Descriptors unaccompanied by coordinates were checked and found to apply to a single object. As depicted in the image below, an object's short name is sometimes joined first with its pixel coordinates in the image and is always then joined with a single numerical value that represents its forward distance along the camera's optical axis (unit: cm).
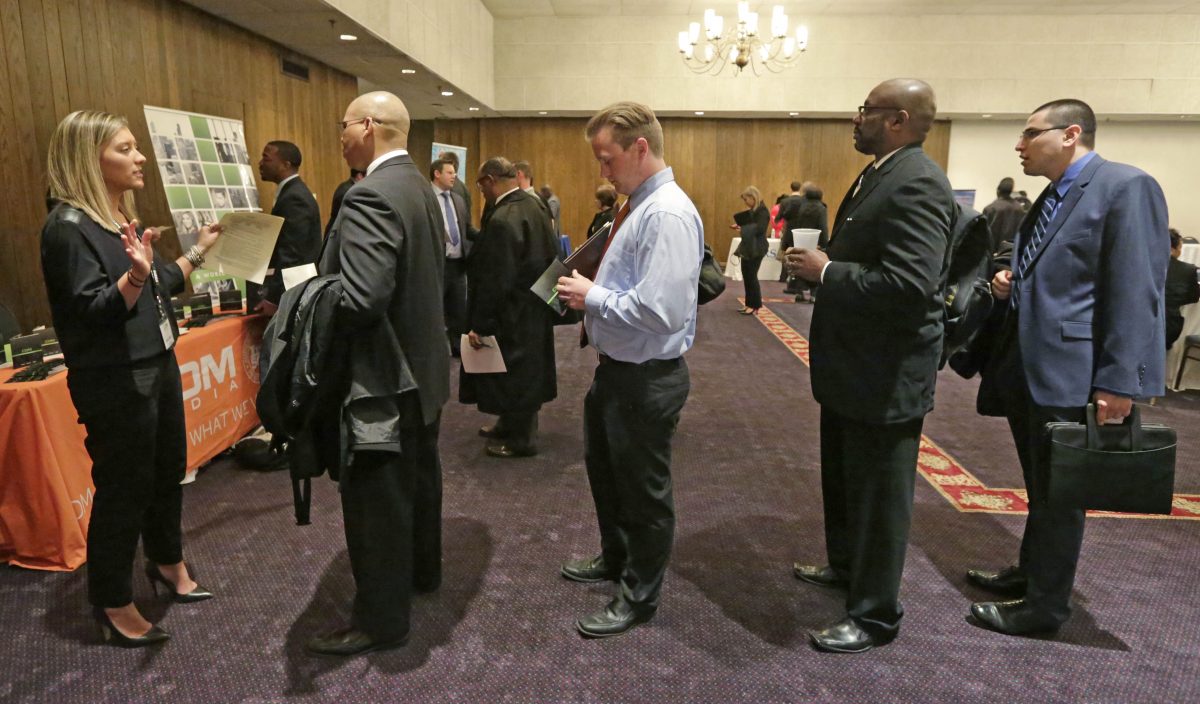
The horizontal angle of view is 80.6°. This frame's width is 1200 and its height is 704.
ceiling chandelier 910
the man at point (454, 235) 433
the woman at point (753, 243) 785
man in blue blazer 187
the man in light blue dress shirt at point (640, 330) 185
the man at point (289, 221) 349
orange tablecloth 237
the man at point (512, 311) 341
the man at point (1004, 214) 792
